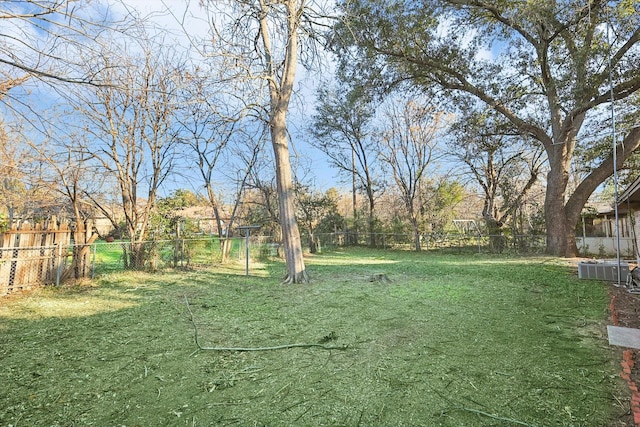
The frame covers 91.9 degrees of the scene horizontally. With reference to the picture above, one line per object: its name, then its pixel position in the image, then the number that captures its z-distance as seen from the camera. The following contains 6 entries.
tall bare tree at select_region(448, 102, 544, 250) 12.46
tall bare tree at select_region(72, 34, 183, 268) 7.34
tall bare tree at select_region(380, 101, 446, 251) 16.52
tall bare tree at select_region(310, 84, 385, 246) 18.22
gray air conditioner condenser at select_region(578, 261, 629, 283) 6.50
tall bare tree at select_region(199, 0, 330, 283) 6.43
